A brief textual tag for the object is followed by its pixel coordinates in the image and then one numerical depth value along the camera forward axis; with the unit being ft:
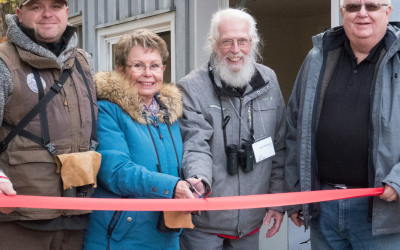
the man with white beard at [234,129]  8.89
